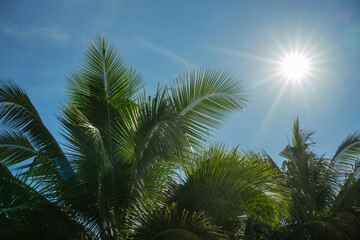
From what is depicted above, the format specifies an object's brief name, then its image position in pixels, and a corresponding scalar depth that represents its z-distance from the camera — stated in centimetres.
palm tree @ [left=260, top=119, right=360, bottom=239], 771
